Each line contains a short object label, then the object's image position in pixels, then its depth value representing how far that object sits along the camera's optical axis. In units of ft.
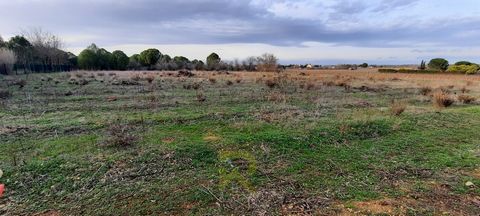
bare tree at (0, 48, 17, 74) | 112.02
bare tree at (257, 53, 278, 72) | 152.56
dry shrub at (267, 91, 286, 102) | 46.24
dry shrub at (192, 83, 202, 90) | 63.71
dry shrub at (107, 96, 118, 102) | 45.95
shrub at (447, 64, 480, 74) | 144.38
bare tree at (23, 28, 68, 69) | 167.63
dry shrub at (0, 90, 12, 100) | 47.16
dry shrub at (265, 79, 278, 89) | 68.65
